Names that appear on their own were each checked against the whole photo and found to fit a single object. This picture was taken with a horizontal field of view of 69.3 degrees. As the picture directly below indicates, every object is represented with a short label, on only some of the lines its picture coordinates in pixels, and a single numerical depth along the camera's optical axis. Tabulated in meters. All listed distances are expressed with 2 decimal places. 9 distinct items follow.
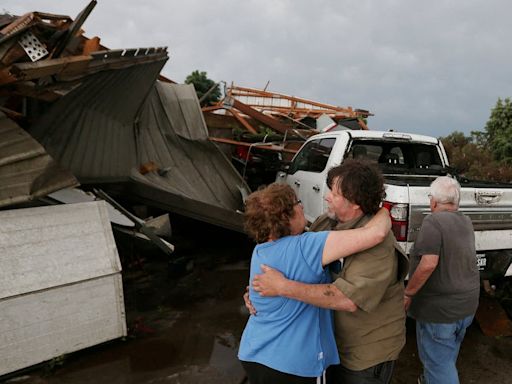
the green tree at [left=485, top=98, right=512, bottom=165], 12.66
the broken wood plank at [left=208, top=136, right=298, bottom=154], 7.03
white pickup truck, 3.31
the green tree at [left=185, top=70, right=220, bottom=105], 22.53
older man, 2.23
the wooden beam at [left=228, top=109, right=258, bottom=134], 8.34
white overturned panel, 2.80
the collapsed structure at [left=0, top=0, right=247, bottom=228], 3.11
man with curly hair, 1.53
